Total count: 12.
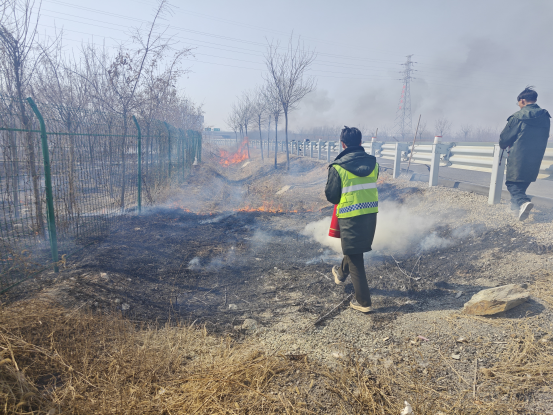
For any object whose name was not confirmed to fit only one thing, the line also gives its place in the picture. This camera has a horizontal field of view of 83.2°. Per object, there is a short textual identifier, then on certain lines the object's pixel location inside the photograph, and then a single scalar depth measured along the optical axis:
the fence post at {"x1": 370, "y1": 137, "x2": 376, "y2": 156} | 11.13
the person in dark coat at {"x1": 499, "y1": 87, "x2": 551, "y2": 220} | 4.46
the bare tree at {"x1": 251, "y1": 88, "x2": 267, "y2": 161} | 25.59
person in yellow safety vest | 3.20
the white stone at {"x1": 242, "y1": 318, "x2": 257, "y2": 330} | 3.09
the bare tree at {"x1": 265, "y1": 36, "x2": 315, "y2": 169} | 15.23
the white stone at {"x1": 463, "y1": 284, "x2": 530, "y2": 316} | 2.75
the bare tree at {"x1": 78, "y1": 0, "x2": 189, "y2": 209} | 7.46
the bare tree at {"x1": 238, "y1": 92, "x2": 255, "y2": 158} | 29.66
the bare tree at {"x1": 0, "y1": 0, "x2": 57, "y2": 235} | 4.65
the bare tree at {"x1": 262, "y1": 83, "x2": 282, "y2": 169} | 17.94
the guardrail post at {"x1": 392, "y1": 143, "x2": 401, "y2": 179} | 8.89
